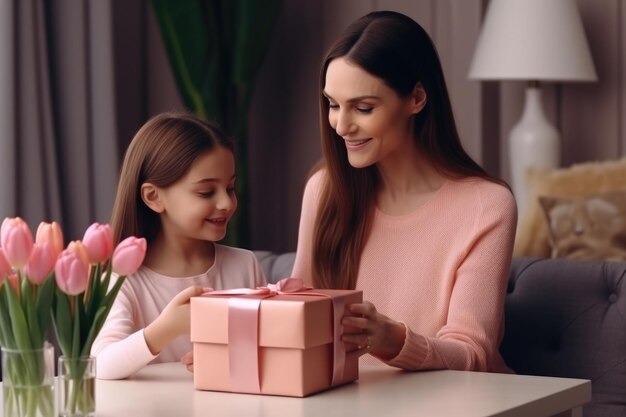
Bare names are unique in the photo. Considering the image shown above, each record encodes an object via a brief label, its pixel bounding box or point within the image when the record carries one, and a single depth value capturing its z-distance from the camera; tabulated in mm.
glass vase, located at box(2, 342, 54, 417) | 2599
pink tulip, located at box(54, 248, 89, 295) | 2559
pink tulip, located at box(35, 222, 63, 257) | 2617
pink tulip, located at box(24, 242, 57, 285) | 2569
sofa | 3323
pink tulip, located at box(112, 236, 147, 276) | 2628
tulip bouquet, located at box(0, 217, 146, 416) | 2573
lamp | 4654
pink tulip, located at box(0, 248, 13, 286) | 2578
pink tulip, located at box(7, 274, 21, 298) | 2600
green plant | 4944
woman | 3268
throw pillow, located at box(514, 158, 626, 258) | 4310
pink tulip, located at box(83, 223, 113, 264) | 2613
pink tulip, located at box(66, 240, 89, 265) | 2576
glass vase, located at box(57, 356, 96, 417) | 2622
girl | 3186
